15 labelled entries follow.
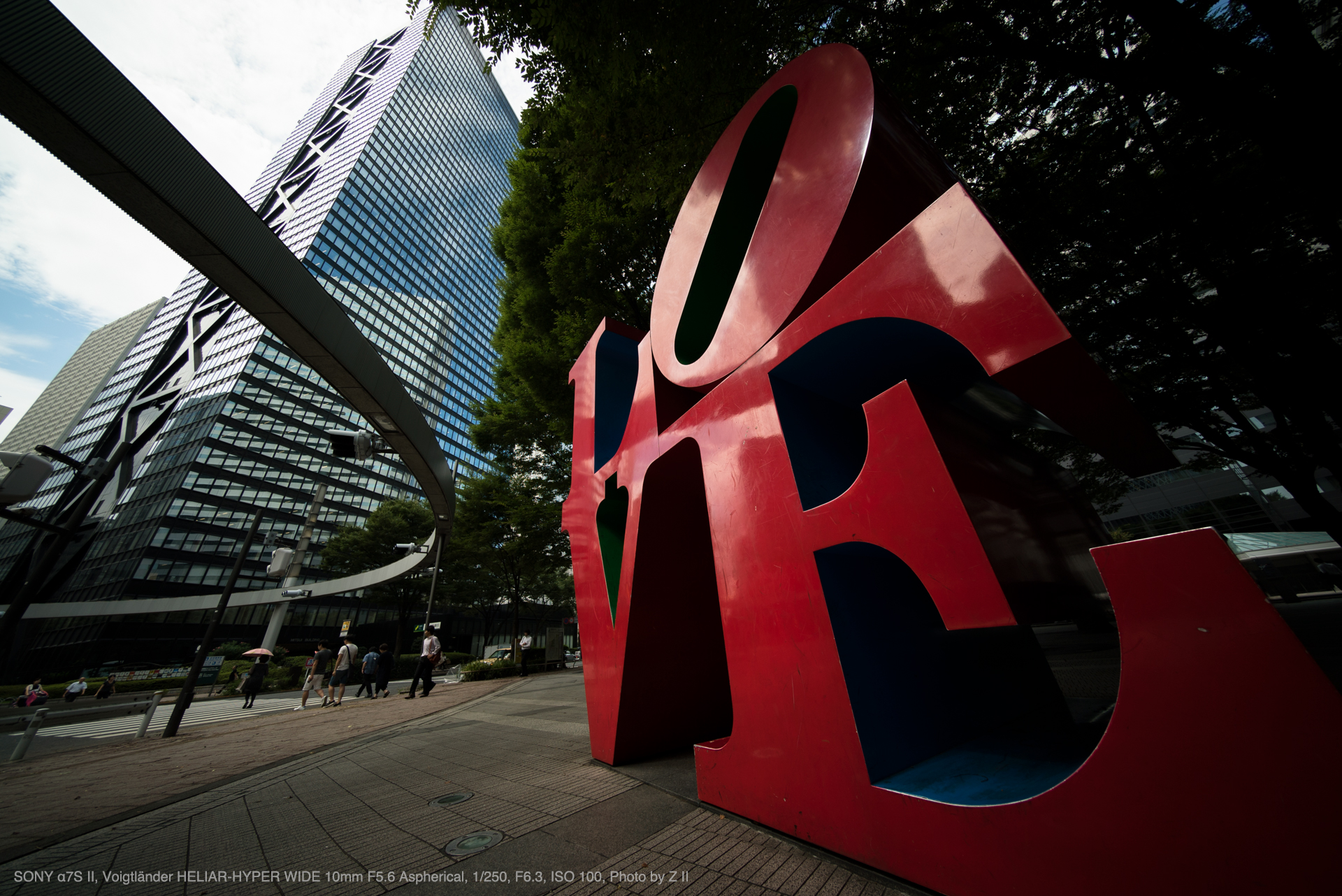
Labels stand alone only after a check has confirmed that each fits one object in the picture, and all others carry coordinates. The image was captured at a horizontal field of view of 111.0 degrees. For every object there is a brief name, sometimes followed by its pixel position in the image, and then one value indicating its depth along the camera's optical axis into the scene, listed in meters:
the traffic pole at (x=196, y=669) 8.44
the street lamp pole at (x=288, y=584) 15.56
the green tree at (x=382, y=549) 32.66
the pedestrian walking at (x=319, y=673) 12.55
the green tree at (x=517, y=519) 12.65
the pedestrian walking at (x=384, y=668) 14.71
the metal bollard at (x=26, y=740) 6.75
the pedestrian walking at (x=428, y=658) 12.16
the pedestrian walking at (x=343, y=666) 11.97
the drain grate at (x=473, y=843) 2.77
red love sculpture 1.51
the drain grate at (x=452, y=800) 3.67
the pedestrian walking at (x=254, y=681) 14.19
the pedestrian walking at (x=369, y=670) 14.32
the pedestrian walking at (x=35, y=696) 13.56
